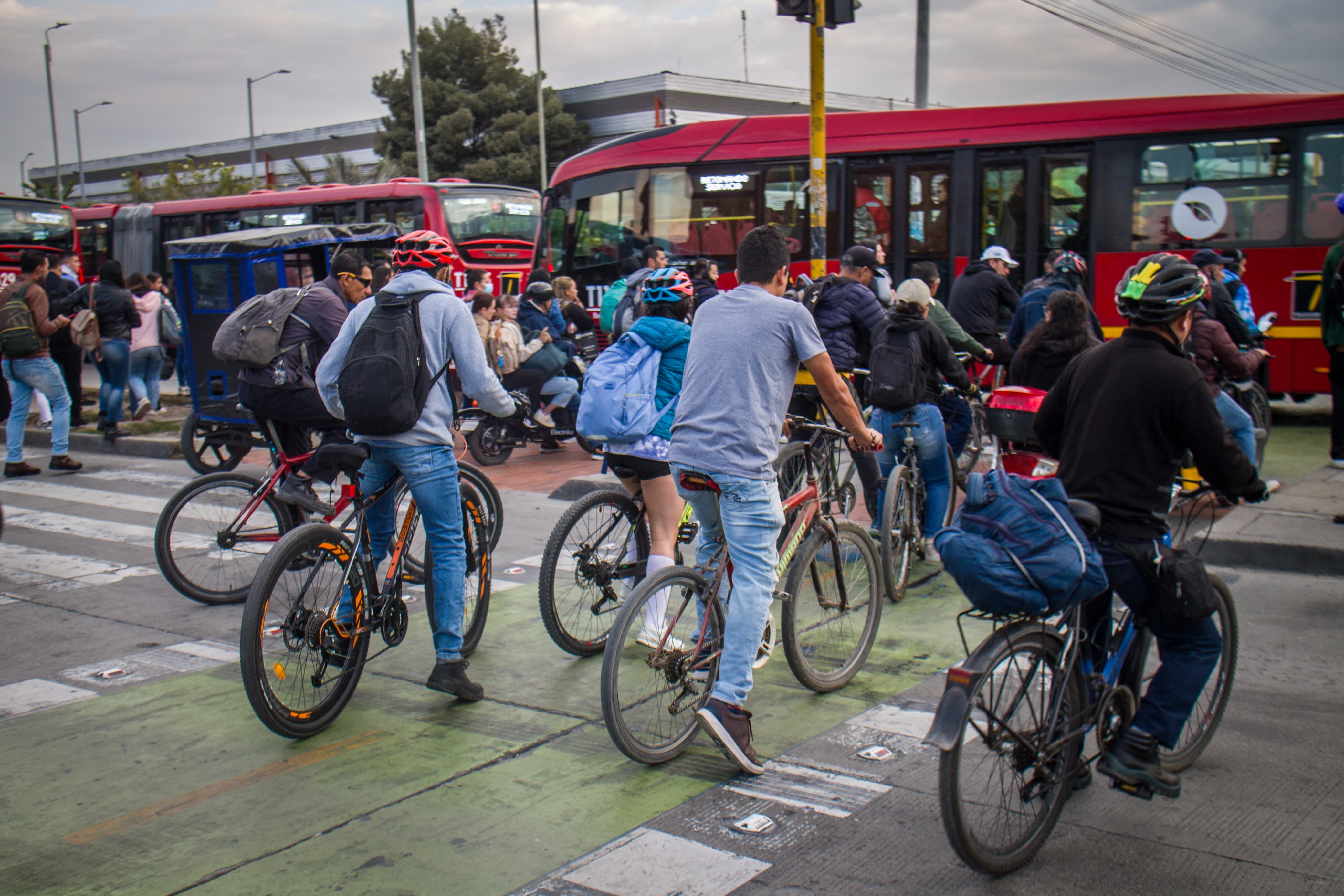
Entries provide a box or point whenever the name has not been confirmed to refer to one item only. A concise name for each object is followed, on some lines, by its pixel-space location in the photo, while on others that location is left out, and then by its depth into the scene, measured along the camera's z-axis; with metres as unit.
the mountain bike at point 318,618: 4.05
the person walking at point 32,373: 10.40
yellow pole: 9.82
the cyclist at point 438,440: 4.50
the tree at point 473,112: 42.03
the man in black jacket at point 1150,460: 3.19
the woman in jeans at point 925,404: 6.41
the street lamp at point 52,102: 42.69
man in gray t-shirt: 3.82
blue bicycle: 2.92
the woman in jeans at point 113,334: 12.39
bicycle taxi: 9.88
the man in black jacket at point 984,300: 9.82
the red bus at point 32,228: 22.72
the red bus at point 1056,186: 11.77
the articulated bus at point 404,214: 20.27
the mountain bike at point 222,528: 6.05
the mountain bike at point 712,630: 3.86
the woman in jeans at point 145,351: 13.16
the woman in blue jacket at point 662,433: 4.66
